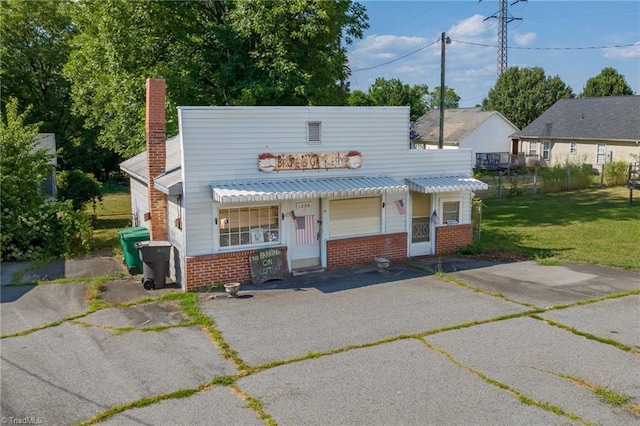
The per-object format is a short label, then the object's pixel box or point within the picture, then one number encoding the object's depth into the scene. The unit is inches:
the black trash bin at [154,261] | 486.3
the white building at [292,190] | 481.1
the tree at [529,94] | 2101.4
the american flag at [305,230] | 531.5
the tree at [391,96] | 2352.2
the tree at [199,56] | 777.6
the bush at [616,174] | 1289.4
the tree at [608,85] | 2177.7
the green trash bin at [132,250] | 538.0
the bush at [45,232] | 608.4
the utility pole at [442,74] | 913.4
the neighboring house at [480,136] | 1638.8
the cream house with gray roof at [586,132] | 1407.5
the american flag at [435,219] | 604.7
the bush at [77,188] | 873.6
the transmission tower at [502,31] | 2235.5
